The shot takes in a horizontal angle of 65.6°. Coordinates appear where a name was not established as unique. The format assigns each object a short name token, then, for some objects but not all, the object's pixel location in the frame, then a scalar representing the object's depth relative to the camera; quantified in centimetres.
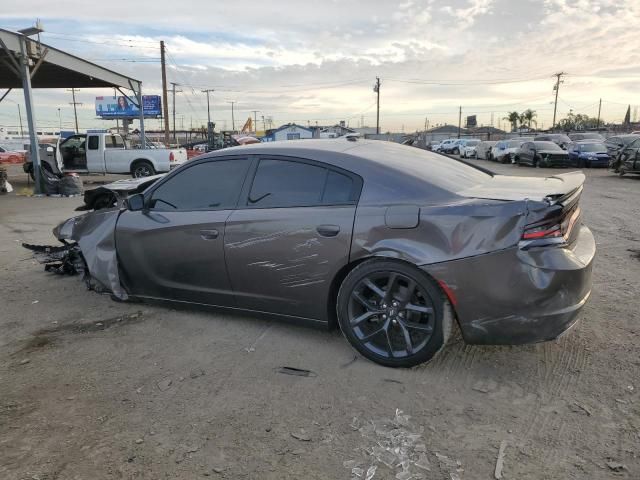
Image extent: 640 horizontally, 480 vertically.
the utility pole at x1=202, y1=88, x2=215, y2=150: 3633
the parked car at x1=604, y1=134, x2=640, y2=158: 2570
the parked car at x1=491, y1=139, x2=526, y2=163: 2942
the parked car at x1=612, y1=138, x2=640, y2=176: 1703
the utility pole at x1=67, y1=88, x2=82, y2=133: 9105
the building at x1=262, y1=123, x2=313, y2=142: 5634
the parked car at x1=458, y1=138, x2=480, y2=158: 3941
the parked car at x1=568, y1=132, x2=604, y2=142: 3181
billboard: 6280
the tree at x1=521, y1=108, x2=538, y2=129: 9631
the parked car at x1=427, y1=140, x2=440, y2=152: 5274
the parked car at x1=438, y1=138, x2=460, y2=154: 4549
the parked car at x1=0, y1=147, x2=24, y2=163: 3550
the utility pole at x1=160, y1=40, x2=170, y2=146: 3459
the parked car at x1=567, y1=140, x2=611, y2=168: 2406
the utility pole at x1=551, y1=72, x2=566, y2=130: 7494
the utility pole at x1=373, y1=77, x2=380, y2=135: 6895
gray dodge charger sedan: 301
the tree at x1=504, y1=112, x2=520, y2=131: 9669
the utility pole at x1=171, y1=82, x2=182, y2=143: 6894
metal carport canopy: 1338
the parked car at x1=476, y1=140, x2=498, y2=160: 3436
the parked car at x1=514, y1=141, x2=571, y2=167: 2508
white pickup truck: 1819
